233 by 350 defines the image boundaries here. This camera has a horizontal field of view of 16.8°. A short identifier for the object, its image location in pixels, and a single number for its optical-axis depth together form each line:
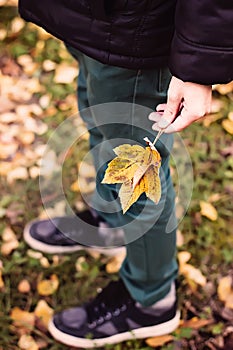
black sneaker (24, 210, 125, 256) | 1.54
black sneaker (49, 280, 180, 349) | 1.41
